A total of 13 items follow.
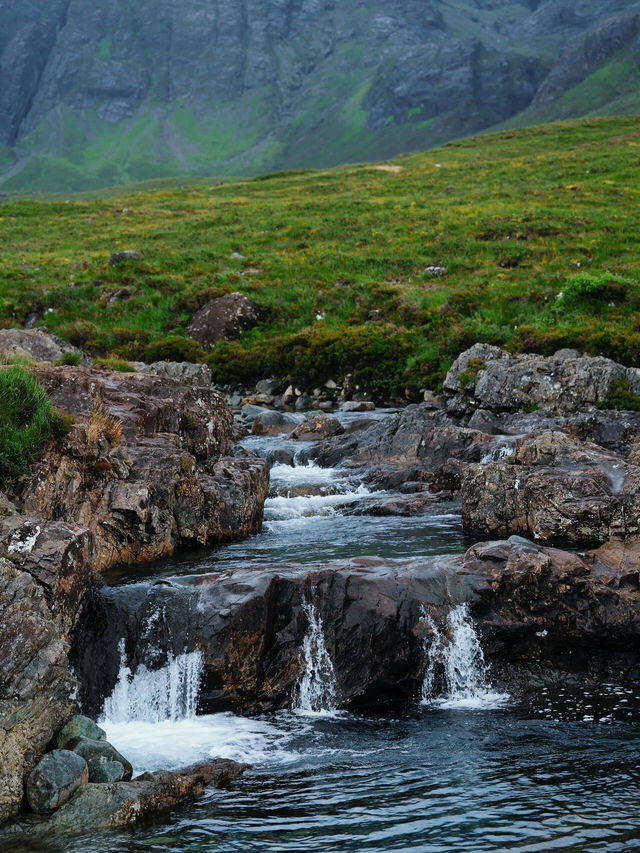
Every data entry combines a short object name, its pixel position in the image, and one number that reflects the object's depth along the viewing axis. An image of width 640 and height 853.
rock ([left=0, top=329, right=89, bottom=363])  30.44
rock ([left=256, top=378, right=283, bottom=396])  38.41
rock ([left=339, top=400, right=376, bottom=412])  34.94
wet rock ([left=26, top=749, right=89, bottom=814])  9.58
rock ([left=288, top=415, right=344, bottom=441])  29.08
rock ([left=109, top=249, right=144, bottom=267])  53.66
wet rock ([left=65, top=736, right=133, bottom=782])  10.07
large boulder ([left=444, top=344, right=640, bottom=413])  28.64
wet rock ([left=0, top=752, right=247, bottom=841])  9.23
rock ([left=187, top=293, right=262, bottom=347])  44.34
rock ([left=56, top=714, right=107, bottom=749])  10.44
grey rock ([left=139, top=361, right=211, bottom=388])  31.89
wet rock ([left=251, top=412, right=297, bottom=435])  31.17
